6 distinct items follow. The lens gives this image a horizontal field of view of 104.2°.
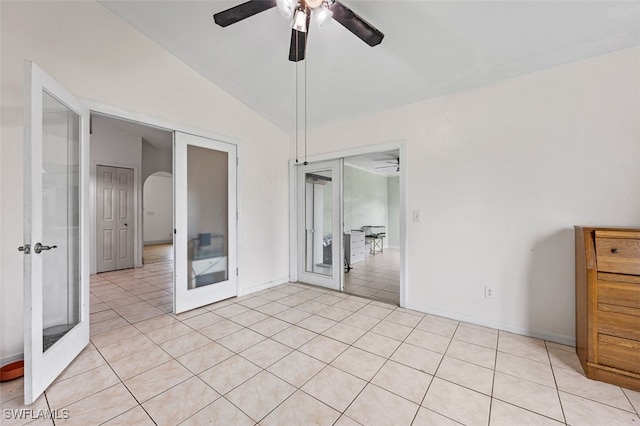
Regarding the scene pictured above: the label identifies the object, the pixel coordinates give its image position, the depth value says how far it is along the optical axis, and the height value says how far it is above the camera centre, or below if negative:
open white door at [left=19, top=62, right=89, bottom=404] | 1.64 -0.14
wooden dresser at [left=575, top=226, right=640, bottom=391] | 1.76 -0.68
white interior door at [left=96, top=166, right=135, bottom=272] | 5.12 -0.11
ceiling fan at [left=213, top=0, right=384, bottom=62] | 1.67 +1.39
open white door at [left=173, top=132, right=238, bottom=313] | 3.06 -0.11
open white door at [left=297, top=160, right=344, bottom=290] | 4.02 -0.23
